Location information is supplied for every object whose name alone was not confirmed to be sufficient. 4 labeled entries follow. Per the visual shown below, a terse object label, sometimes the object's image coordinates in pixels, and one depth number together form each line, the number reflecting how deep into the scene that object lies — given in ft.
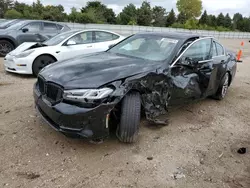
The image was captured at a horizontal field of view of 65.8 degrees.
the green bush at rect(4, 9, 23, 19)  96.52
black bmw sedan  7.62
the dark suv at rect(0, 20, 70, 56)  23.44
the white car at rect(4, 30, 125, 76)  17.22
